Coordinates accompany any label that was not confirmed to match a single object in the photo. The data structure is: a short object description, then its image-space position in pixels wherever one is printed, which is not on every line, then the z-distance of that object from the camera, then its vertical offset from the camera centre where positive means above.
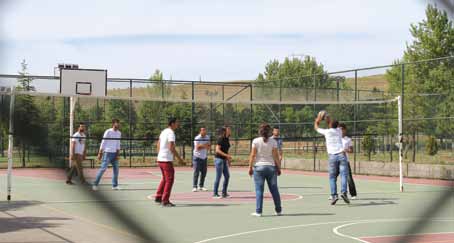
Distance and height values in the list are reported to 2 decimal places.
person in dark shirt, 14.31 -0.63
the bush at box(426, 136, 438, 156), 23.01 -0.47
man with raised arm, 12.77 -0.60
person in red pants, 11.77 -0.81
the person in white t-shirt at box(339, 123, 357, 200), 13.98 -0.36
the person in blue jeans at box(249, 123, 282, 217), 11.01 -0.56
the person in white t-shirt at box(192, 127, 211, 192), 15.70 -0.71
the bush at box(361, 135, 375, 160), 27.28 -0.55
